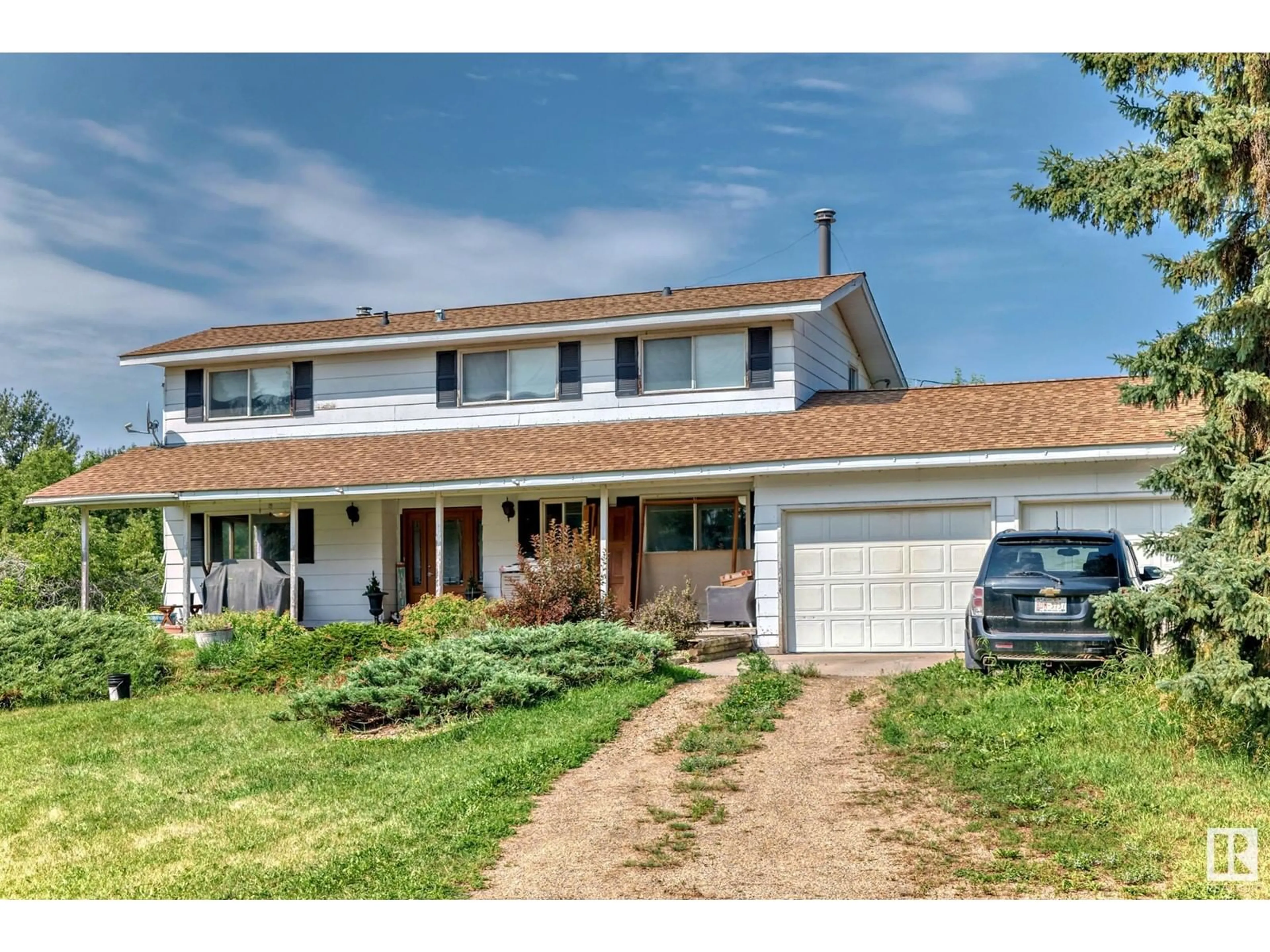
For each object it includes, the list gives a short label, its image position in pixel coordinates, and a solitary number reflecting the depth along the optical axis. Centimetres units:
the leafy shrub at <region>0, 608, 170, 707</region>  1552
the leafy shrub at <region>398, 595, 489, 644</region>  1670
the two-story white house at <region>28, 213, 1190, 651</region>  1677
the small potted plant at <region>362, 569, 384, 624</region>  2109
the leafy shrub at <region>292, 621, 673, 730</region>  1245
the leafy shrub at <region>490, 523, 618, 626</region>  1681
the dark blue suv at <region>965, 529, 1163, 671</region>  1162
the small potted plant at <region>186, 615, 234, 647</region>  1869
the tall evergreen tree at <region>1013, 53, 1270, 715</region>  852
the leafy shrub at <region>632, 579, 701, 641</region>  1744
